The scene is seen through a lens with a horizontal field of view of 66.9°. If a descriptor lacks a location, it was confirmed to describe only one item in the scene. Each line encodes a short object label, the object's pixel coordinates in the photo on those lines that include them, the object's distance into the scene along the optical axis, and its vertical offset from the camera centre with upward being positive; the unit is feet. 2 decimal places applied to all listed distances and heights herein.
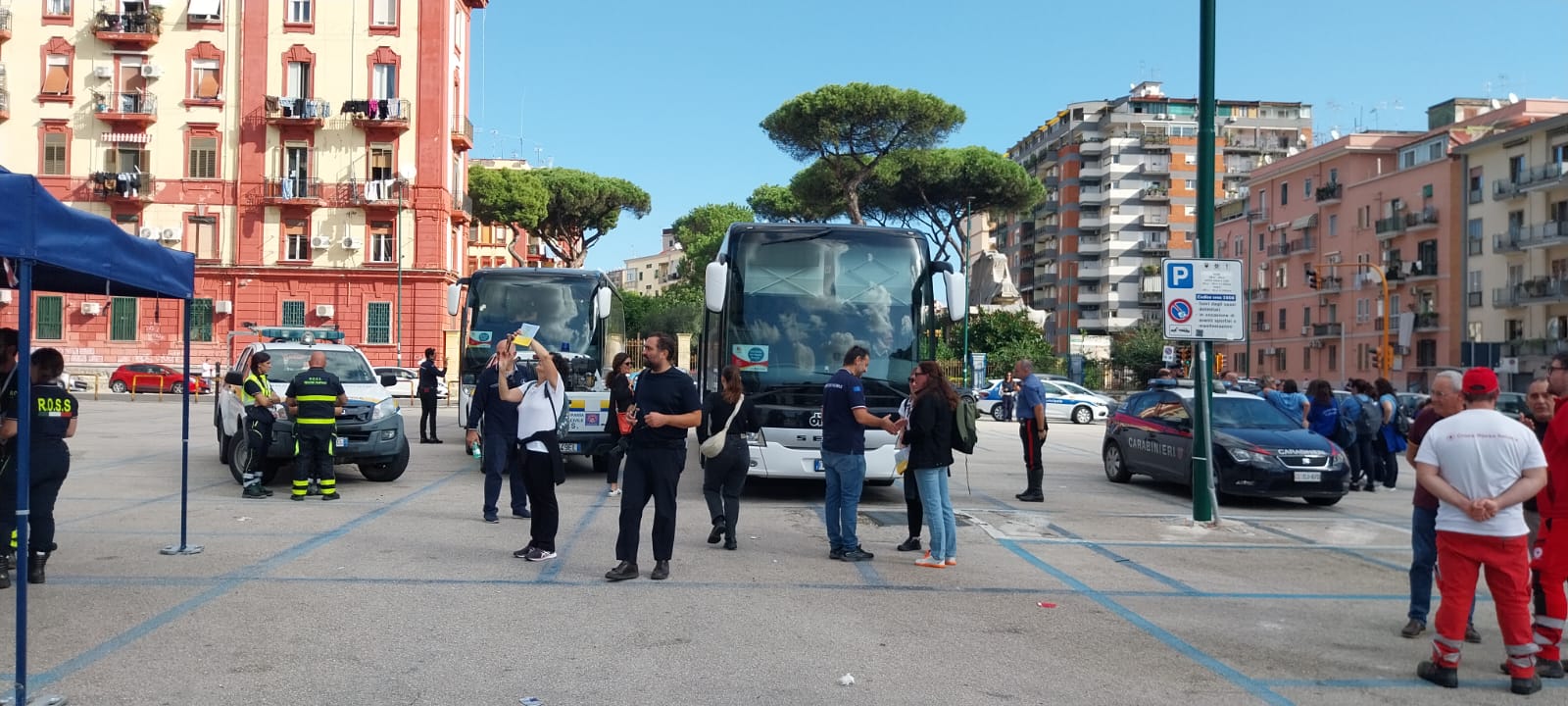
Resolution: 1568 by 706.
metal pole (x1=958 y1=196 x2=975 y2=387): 190.01 +23.80
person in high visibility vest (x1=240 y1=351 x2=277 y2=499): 43.42 -2.43
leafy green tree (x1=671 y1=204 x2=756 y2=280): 283.18 +34.47
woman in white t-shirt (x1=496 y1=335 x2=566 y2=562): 30.73 -2.63
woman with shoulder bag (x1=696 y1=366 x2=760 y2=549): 33.53 -2.75
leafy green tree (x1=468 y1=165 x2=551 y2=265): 207.92 +28.08
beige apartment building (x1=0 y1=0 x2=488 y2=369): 153.89 +27.94
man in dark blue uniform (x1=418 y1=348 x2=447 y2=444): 71.36 -1.87
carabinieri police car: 46.16 -3.65
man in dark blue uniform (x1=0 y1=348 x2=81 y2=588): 25.31 -2.28
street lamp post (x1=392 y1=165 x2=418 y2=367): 155.63 +22.18
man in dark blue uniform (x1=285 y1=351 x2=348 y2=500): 42.42 -2.36
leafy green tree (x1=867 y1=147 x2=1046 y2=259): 185.57 +27.49
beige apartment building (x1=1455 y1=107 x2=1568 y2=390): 170.81 +17.82
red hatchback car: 148.36 -3.21
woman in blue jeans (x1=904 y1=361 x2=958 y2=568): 30.50 -2.23
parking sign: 41.29 +2.21
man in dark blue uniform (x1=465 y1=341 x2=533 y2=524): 38.06 -2.48
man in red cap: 19.12 -2.50
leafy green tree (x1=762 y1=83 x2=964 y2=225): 166.61 +33.49
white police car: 128.88 -4.95
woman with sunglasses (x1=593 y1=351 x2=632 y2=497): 42.27 -1.28
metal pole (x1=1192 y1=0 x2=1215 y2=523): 40.65 +4.20
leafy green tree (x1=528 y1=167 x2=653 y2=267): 227.61 +29.30
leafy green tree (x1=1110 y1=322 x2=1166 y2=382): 184.14 +0.61
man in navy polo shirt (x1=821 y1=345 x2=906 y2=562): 31.71 -2.47
